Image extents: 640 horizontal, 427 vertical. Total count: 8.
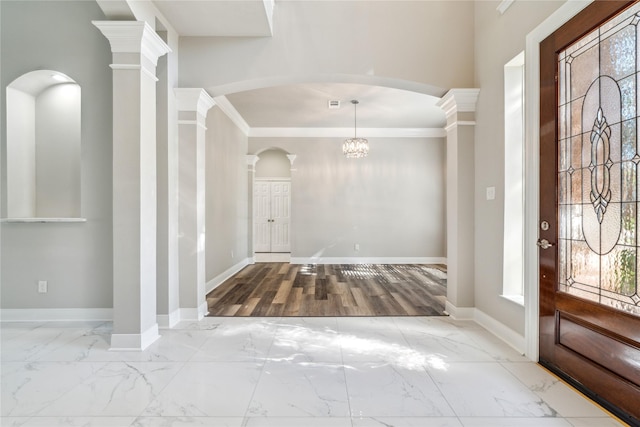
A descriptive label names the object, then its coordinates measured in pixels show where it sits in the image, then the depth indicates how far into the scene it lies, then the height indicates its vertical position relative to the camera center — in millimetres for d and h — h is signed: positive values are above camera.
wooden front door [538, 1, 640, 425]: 1729 +48
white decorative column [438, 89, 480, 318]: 3387 +134
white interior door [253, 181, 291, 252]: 9000 -93
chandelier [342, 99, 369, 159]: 5727 +1191
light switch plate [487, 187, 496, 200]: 2995 +186
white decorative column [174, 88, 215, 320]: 3348 +86
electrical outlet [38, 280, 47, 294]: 3230 -721
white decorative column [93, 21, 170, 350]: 2602 +209
